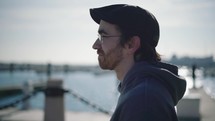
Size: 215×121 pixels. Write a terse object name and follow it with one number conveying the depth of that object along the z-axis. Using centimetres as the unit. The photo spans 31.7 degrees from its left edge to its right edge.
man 183
